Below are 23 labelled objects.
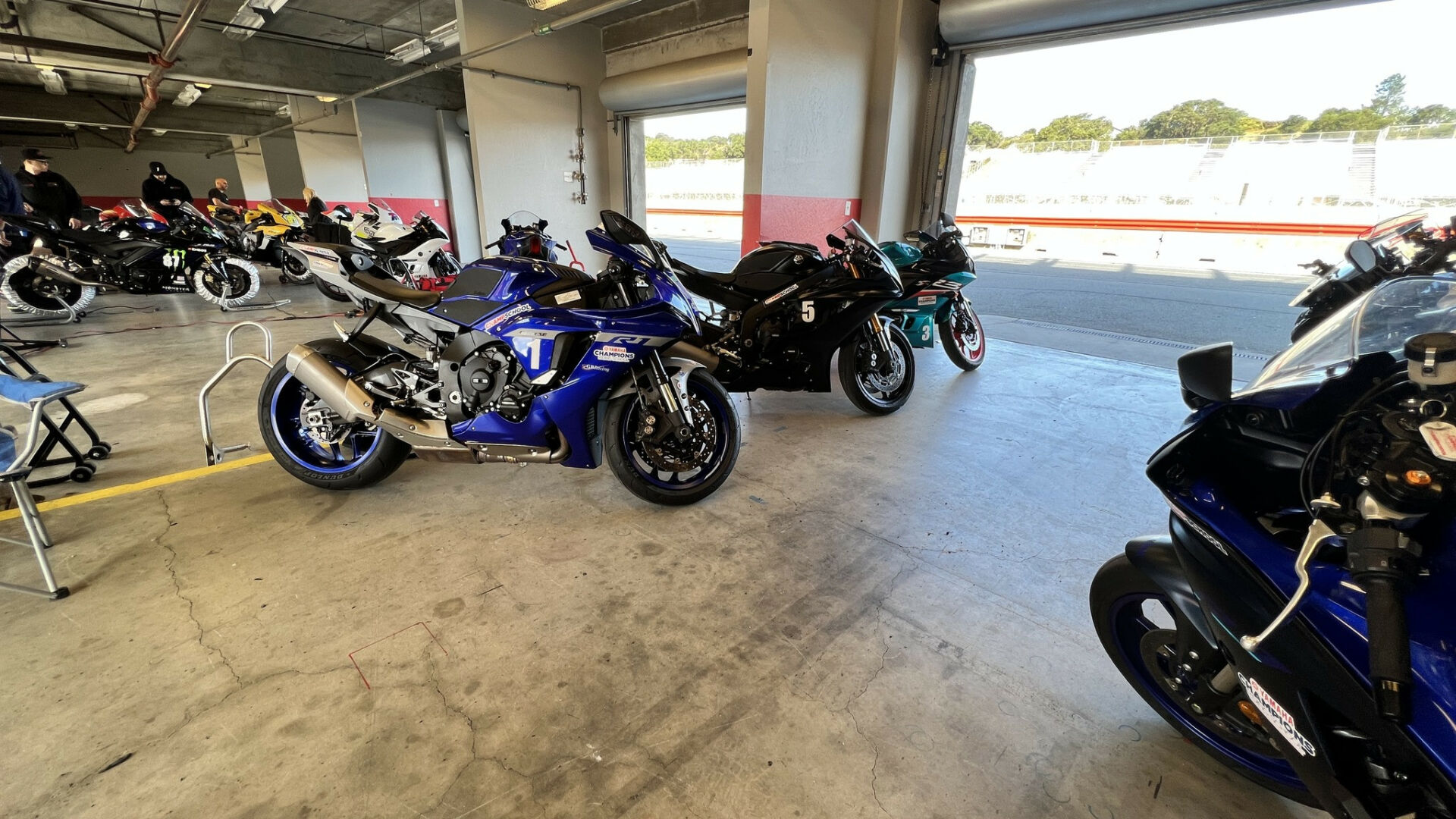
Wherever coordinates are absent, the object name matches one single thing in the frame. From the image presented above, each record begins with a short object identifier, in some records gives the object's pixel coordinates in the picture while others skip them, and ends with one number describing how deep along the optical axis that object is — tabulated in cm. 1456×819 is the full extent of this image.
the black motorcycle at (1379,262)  243
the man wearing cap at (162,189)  904
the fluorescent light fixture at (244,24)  953
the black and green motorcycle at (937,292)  452
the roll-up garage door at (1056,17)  494
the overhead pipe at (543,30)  583
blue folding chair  194
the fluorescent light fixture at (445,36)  934
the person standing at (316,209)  906
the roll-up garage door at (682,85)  768
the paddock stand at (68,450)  270
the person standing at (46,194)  768
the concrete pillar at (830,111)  595
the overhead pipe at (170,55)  674
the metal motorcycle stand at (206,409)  265
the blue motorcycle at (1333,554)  85
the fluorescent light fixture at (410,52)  1010
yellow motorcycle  874
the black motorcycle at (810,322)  383
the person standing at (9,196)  625
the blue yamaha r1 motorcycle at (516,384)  249
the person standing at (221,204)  985
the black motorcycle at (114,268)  655
